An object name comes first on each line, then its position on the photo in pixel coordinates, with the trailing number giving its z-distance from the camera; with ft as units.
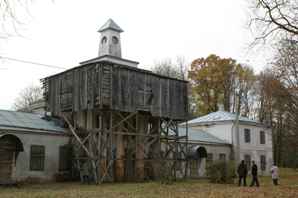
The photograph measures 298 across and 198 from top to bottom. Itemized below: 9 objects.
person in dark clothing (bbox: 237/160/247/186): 83.42
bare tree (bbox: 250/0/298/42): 63.57
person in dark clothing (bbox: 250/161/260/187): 82.79
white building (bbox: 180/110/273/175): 139.64
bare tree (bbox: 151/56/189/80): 187.21
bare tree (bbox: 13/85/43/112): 198.49
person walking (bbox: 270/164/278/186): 87.53
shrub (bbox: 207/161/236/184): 92.17
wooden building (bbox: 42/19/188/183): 88.48
